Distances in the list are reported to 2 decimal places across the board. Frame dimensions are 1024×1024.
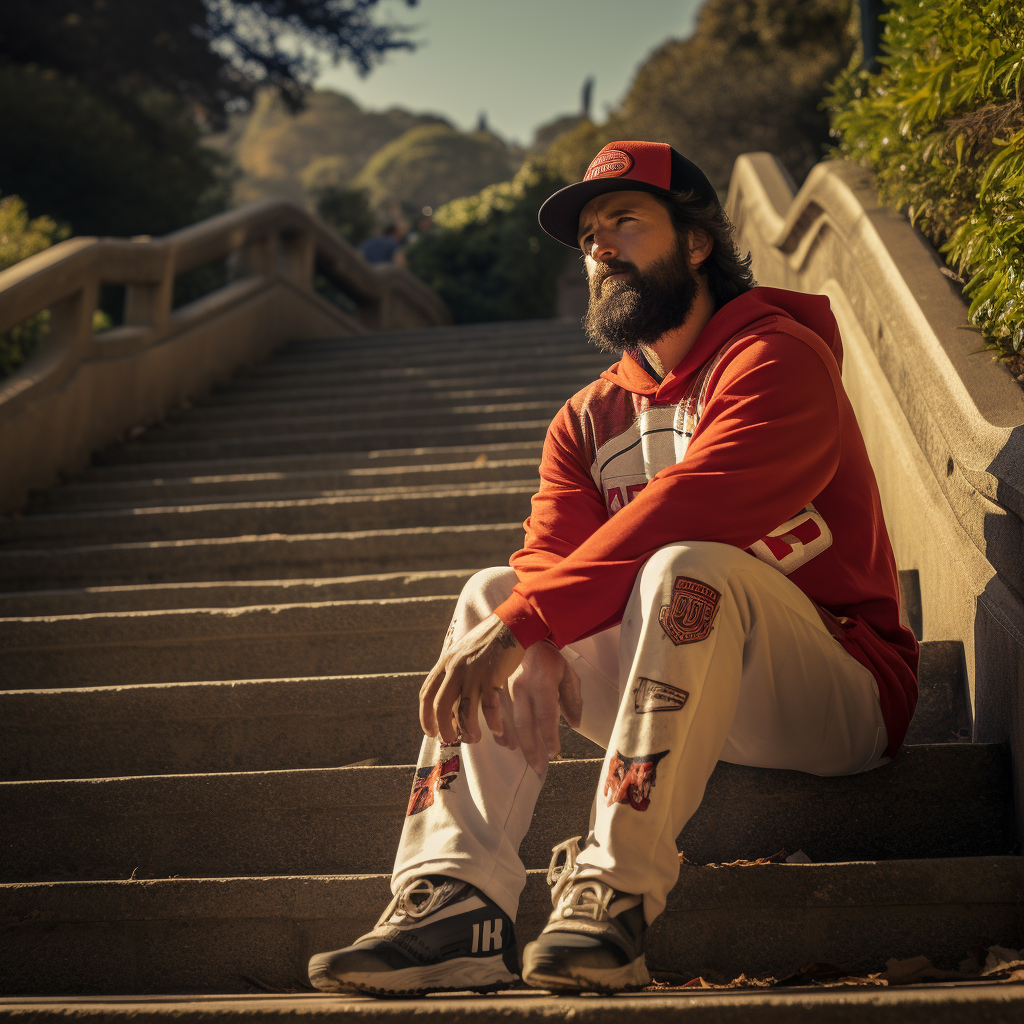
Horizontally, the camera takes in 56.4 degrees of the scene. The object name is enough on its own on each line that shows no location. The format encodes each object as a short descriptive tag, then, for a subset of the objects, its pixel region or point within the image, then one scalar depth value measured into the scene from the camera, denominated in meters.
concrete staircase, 1.80
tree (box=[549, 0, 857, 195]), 17.72
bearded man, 1.54
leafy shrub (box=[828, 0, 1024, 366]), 2.30
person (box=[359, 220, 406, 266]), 13.12
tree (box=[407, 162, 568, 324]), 15.00
